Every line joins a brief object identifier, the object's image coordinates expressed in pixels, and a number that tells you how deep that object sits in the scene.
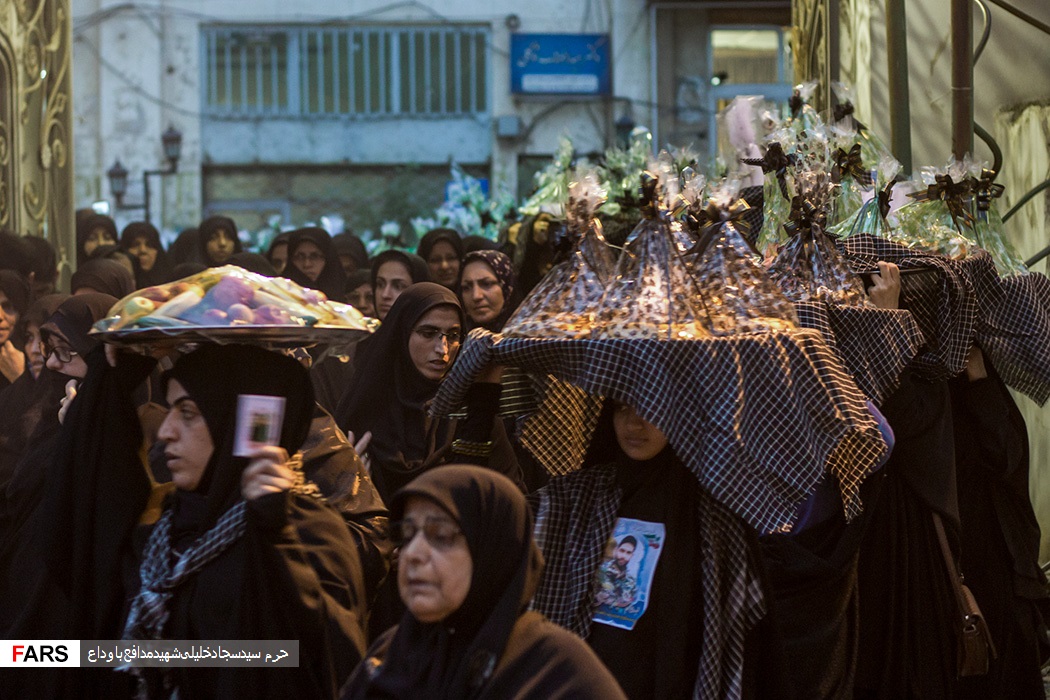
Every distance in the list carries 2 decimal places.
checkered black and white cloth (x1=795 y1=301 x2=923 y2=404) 9.40
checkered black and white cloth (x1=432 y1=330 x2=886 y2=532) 7.43
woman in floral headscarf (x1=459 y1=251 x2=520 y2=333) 13.99
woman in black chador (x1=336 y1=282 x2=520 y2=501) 10.63
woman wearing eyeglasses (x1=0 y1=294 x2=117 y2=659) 8.62
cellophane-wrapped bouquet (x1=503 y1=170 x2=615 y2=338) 7.81
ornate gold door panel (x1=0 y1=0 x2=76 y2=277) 17.48
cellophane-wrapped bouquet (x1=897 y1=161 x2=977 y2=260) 11.40
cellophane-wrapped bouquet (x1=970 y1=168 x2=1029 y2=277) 11.75
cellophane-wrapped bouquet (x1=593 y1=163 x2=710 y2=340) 7.61
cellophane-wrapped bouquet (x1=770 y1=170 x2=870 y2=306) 9.52
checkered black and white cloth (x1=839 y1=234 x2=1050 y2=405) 10.32
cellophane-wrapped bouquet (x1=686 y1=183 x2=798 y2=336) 7.85
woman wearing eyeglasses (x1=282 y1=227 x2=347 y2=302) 19.48
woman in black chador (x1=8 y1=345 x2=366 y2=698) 6.82
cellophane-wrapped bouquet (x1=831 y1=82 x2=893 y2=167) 12.10
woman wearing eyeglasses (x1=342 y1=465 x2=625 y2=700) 5.54
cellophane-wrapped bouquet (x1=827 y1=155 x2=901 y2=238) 11.02
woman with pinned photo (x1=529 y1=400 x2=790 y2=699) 7.48
